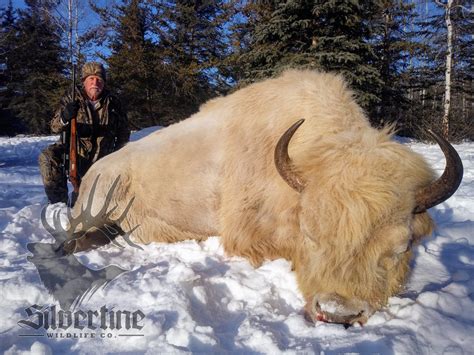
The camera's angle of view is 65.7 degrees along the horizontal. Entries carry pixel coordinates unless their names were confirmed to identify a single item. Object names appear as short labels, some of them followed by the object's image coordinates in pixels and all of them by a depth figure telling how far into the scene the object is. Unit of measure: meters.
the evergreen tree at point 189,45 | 22.27
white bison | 2.65
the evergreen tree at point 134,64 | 21.92
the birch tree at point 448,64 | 17.09
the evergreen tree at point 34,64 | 28.45
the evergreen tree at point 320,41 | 13.09
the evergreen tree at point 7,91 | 30.61
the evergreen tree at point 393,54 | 18.44
